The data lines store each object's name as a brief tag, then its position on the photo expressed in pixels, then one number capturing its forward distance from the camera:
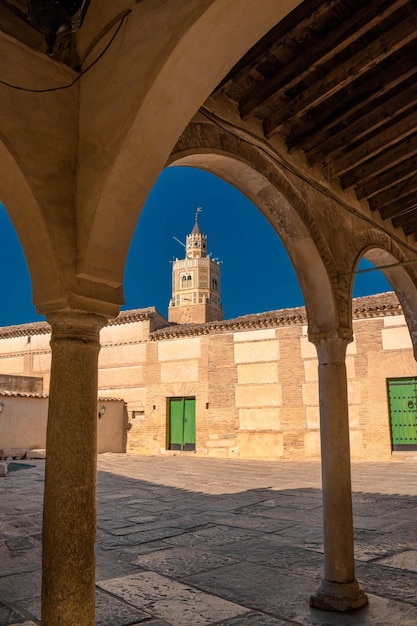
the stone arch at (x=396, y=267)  6.32
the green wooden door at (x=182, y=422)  21.17
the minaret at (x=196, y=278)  58.31
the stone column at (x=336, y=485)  4.46
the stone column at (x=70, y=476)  2.66
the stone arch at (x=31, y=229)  2.85
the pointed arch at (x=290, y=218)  4.75
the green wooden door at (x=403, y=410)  16.45
